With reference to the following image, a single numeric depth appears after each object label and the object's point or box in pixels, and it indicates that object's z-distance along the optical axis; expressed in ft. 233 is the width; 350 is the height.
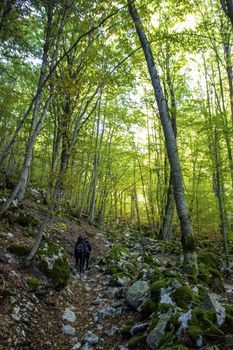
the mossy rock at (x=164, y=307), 14.36
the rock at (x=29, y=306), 16.09
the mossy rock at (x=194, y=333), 10.61
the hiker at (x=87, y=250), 30.24
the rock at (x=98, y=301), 20.95
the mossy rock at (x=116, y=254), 31.59
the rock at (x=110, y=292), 22.30
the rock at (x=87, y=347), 14.14
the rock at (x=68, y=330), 16.02
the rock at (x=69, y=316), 17.69
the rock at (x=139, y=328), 14.43
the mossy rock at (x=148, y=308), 15.81
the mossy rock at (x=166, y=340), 11.35
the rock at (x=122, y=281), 24.34
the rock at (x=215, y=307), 12.17
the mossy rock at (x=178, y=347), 9.94
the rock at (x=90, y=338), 14.79
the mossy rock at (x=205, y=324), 10.91
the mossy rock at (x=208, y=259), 32.03
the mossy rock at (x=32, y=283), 18.23
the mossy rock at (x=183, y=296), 14.99
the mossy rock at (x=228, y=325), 11.54
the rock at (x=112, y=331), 15.59
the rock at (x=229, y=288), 26.69
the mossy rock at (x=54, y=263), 21.40
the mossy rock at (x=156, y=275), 20.11
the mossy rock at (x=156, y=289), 16.80
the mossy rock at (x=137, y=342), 13.01
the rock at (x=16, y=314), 14.31
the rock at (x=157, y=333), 12.33
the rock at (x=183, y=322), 11.24
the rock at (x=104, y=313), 17.92
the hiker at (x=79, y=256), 29.67
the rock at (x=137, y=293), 18.04
